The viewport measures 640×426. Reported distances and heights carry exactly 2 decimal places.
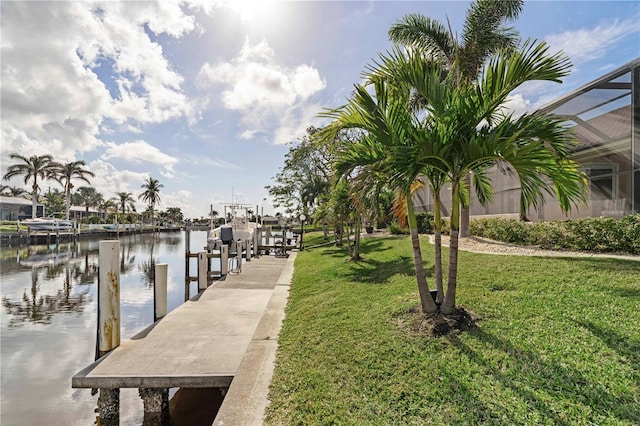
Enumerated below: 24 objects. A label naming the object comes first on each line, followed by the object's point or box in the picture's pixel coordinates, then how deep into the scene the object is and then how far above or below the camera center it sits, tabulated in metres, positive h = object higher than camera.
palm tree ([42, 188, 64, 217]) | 68.62 +1.48
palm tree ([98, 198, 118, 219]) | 82.06 +1.11
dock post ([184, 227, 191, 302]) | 13.19 -2.70
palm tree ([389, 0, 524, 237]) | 13.51 +7.07
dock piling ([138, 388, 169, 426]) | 5.31 -3.01
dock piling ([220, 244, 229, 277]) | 14.24 -1.94
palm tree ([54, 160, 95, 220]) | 50.25 +5.42
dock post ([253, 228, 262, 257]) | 22.25 -2.33
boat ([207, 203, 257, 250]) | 23.03 -1.52
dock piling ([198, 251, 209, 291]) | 12.24 -2.18
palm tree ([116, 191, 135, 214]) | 83.19 +2.56
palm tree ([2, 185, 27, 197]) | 79.59 +4.38
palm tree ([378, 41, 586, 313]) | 4.54 +1.08
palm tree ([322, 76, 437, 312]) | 5.12 +1.18
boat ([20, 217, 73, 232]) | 42.69 -1.93
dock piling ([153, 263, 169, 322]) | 8.61 -2.07
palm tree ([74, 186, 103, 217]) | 101.58 +4.62
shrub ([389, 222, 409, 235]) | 20.32 -1.04
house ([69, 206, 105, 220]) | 74.12 -0.58
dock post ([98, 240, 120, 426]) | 6.32 -1.66
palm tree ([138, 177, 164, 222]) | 88.06 +4.52
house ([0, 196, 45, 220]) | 58.08 +0.14
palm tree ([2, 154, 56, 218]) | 46.46 +5.45
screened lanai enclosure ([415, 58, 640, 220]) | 10.16 +2.34
